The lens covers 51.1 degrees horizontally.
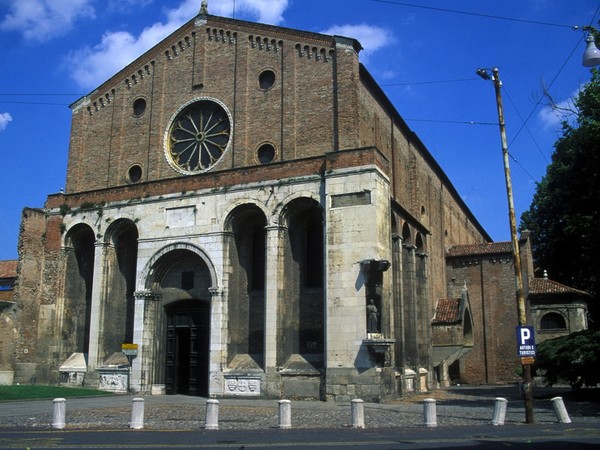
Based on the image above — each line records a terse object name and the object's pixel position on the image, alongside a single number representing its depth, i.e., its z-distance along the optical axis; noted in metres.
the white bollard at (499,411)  14.86
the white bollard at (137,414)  14.07
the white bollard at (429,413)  14.51
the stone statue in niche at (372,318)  20.71
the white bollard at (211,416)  13.94
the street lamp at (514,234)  15.19
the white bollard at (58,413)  14.02
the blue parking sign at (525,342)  15.40
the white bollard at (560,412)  15.28
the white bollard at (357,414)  14.23
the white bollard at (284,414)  14.12
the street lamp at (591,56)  14.37
